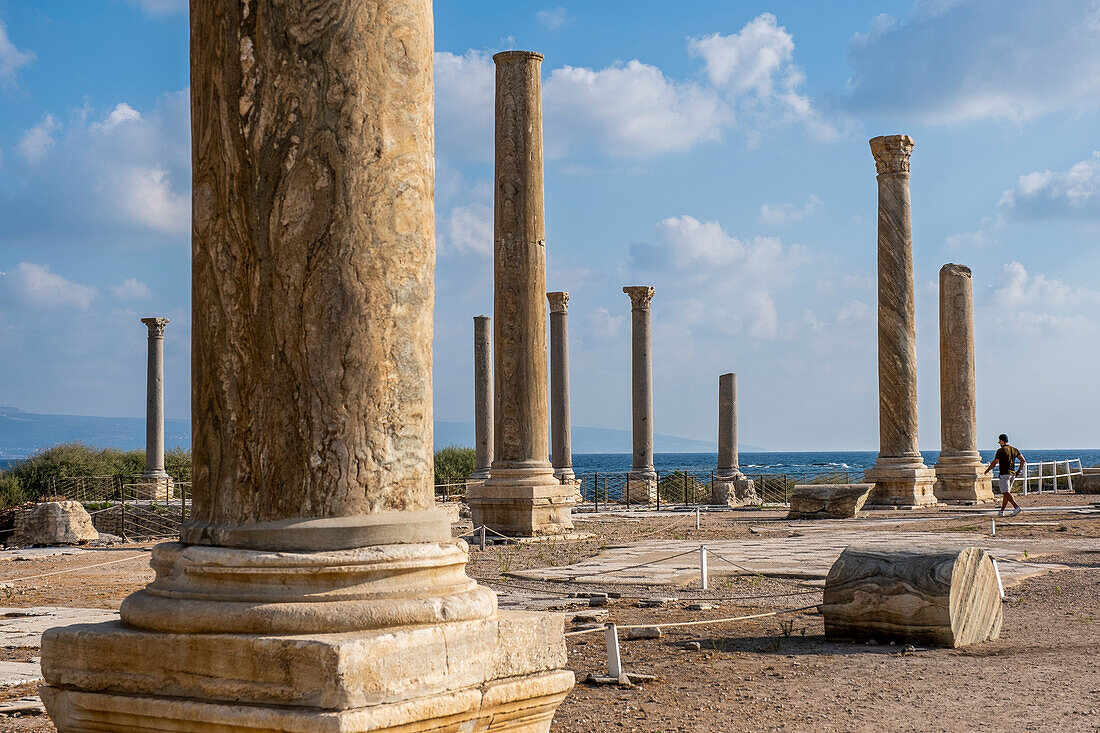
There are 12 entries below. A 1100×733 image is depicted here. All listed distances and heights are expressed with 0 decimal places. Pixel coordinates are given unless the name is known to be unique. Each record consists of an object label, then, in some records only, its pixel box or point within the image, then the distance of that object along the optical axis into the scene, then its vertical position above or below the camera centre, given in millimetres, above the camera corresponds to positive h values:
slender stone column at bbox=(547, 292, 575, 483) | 31859 +1349
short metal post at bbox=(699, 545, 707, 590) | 11508 -1383
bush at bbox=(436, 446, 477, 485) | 42969 -1387
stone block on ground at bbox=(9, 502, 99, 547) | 19938 -1567
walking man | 20828 -860
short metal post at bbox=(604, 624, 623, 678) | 7125 -1393
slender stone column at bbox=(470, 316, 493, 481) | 32969 +998
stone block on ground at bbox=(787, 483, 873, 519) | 22109 -1500
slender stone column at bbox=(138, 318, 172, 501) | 35875 +325
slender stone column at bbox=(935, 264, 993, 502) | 25719 +505
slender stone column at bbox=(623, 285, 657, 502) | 32906 +1112
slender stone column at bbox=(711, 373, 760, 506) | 30062 -1158
